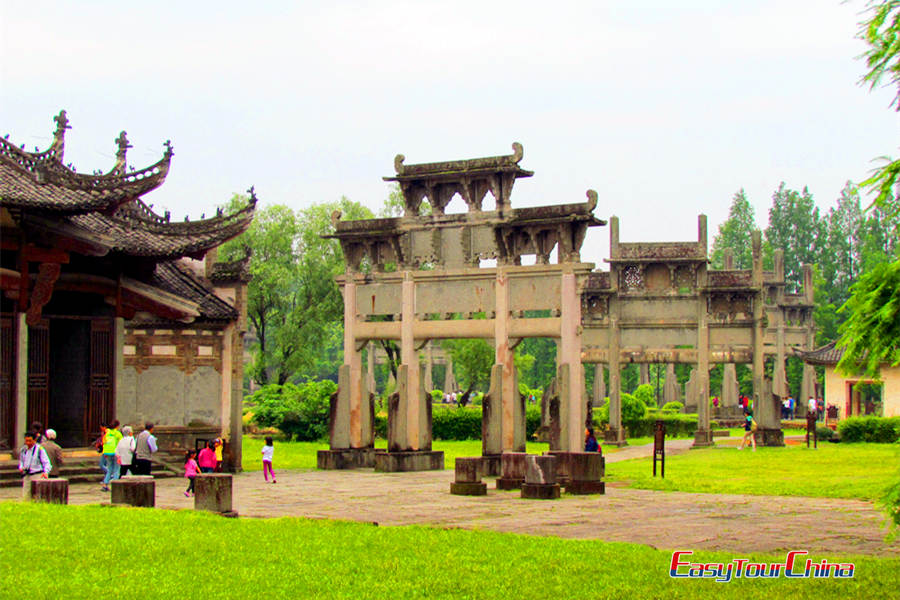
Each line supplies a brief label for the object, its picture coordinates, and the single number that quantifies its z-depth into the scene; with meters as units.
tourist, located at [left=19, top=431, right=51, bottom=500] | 20.02
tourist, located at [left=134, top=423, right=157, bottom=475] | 22.78
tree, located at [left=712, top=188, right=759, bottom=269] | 78.38
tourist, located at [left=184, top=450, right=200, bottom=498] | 22.02
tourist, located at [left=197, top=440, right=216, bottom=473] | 23.69
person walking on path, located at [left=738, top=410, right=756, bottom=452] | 35.25
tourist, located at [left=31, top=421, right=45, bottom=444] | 20.58
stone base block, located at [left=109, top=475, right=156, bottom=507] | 18.03
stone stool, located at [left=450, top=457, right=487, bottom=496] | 22.20
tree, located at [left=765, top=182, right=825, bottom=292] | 83.44
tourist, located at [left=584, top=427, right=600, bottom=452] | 28.50
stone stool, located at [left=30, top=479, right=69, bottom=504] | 18.34
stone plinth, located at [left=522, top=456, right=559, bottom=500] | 21.45
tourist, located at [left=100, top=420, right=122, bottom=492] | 22.65
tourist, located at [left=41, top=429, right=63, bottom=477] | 22.00
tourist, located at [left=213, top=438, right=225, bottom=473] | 24.06
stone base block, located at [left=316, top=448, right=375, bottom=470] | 30.23
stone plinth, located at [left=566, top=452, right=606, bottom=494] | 22.17
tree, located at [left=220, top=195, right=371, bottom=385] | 52.25
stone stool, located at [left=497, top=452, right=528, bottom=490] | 23.48
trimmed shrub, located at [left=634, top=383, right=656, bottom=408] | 56.34
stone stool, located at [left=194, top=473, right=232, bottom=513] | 17.34
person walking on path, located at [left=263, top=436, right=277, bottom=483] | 25.69
